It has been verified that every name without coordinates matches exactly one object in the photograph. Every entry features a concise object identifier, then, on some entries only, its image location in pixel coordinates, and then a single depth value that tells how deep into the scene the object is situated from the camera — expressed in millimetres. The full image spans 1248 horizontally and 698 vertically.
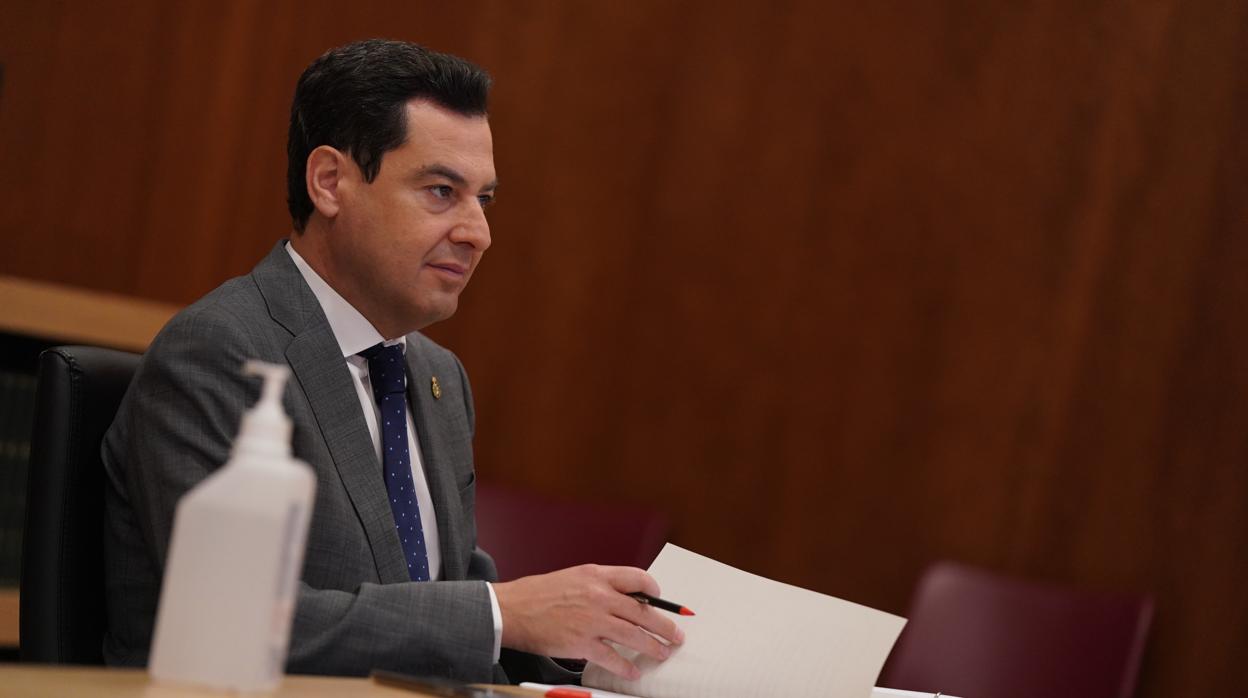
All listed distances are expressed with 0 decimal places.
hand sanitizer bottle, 4409
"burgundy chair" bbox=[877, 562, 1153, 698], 5584
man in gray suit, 4715
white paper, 4711
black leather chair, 4754
